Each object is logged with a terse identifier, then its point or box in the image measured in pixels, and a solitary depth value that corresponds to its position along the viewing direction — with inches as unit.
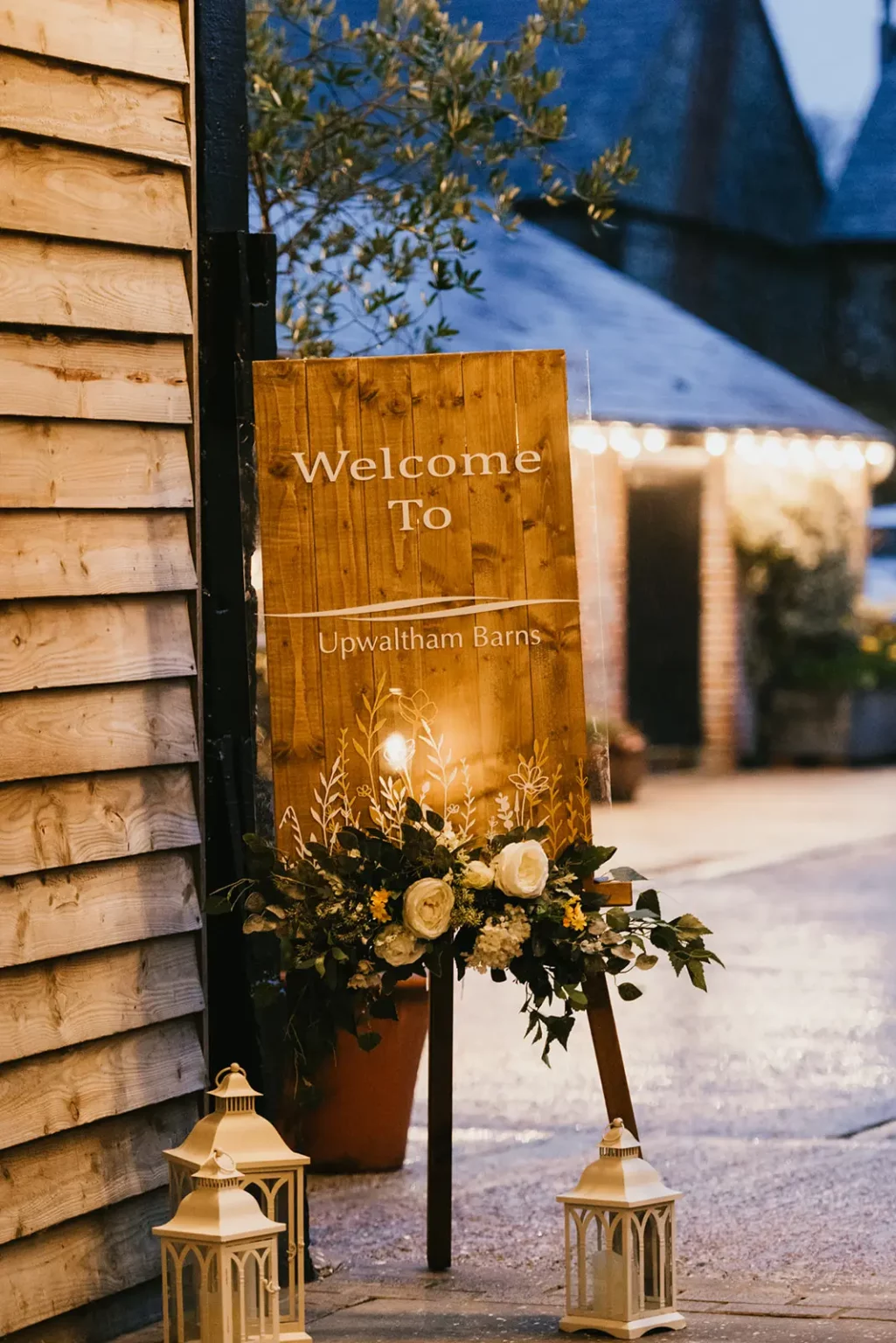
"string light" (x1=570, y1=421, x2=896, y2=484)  636.7
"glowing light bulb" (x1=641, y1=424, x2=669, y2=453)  648.4
